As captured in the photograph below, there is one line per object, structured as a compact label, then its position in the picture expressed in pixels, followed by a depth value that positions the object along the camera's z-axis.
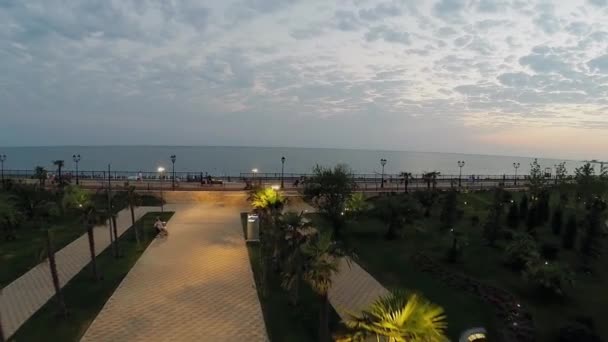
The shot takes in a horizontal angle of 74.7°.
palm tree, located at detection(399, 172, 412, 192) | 42.68
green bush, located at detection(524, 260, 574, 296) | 16.41
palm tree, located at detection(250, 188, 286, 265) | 16.03
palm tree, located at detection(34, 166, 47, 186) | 39.94
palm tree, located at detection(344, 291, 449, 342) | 6.61
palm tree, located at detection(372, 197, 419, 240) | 25.83
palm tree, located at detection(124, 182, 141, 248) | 23.37
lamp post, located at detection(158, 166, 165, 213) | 34.11
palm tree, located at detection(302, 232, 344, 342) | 11.30
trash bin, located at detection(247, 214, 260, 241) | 24.86
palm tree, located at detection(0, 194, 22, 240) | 23.31
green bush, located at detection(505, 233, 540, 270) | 19.20
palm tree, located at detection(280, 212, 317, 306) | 13.55
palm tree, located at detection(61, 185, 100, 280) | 17.16
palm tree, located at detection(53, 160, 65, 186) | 40.61
